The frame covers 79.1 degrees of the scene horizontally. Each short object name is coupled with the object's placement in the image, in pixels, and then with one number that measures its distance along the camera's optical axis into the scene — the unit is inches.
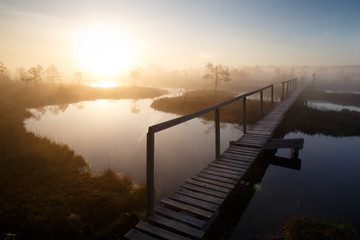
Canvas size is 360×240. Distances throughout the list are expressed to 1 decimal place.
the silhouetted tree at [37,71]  2079.2
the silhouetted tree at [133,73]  2696.1
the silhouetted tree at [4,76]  2641.5
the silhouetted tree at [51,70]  2581.7
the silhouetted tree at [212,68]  1582.8
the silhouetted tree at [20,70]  3079.5
